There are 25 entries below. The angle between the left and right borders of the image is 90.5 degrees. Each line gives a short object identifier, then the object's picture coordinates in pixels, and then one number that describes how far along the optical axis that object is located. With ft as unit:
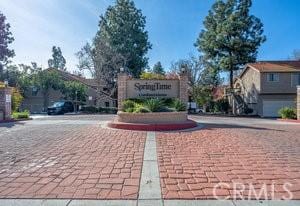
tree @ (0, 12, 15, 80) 72.77
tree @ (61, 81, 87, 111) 68.69
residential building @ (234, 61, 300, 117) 53.78
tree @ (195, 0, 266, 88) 60.52
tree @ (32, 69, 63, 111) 68.98
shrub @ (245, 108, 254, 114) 58.40
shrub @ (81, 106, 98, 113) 59.51
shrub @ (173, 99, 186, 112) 24.25
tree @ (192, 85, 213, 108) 71.39
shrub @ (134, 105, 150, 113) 23.09
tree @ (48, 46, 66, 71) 146.33
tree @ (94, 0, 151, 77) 64.90
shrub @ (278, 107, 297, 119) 36.56
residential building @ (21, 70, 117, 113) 73.95
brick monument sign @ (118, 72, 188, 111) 28.71
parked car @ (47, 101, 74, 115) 55.35
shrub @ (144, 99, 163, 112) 23.37
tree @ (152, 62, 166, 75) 119.44
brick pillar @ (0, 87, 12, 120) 31.17
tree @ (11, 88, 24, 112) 38.89
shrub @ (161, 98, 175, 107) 25.90
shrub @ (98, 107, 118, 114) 57.40
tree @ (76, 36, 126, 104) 62.14
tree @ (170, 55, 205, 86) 71.98
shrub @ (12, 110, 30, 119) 34.00
